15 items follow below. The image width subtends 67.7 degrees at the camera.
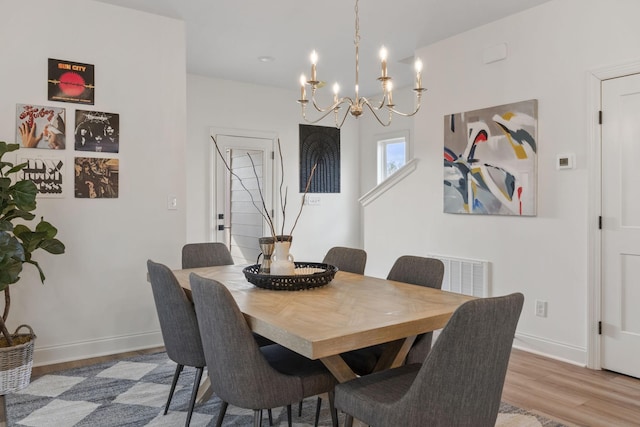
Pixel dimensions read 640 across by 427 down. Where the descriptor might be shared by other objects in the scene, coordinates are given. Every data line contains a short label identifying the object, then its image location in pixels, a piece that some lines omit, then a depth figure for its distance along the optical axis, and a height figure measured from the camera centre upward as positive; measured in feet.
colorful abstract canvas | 12.12 +1.50
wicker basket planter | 9.21 -2.92
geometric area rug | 8.14 -3.49
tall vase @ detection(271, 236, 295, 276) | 8.33 -0.78
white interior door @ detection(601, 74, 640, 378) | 10.28 -0.22
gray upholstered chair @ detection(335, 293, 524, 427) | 4.73 -1.65
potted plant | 9.09 -0.65
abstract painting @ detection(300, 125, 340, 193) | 21.59 +2.73
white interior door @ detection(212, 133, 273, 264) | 19.29 +0.86
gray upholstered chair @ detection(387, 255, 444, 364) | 7.60 -1.11
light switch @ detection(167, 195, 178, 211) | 12.86 +0.35
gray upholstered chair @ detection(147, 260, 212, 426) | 7.41 -1.66
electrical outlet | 11.93 -2.34
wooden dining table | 5.28 -1.27
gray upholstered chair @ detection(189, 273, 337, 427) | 5.77 -1.83
